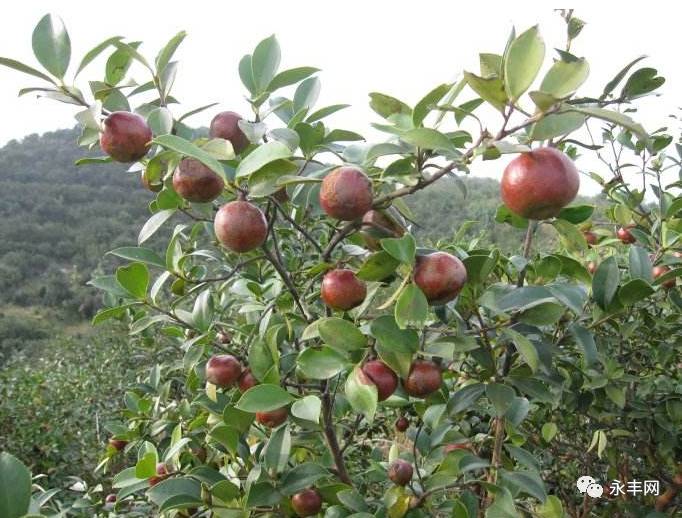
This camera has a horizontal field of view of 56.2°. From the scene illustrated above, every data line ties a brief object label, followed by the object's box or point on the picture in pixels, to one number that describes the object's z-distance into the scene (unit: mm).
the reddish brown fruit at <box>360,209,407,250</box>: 905
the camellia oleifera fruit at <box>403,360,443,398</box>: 888
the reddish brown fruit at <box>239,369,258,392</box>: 1055
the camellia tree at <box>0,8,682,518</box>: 783
